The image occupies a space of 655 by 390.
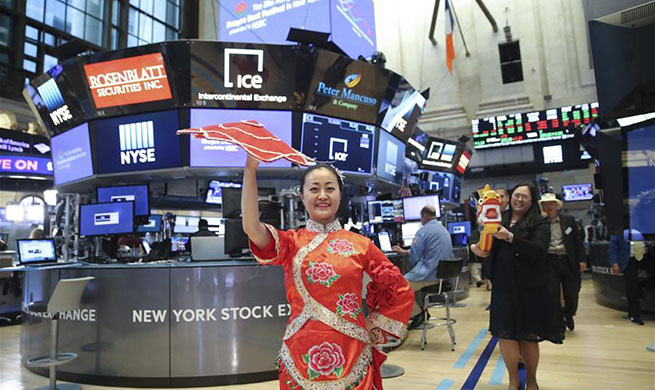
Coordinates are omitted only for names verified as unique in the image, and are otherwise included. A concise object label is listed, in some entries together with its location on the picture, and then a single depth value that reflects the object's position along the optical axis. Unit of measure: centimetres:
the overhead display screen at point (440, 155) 1227
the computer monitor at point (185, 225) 1125
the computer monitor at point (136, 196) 607
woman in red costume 155
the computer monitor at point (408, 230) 922
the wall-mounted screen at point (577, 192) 1371
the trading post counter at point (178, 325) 401
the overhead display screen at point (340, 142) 617
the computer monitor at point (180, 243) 979
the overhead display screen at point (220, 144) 579
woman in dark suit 306
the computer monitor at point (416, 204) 866
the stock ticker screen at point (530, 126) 1372
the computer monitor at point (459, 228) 1136
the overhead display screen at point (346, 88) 608
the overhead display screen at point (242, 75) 571
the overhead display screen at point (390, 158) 701
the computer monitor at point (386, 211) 902
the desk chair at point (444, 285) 508
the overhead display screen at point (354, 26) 727
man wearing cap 520
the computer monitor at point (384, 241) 812
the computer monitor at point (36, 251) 556
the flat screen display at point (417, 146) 1064
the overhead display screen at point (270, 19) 720
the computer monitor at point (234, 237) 438
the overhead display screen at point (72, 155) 630
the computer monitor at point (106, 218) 540
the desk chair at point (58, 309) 386
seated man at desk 525
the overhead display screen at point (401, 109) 689
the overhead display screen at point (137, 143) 587
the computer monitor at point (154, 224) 851
